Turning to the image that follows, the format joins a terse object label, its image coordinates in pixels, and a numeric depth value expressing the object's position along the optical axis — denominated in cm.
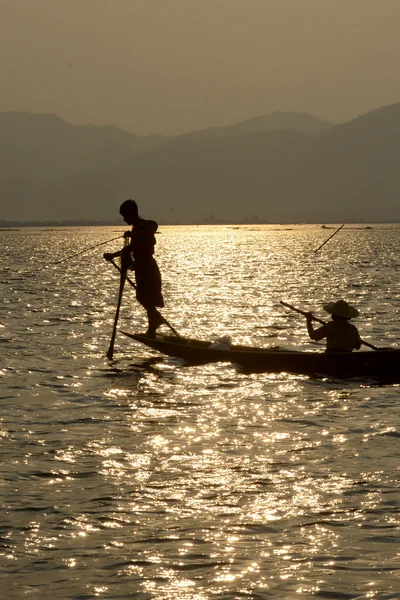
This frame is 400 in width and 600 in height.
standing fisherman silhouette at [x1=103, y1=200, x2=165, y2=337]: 2161
